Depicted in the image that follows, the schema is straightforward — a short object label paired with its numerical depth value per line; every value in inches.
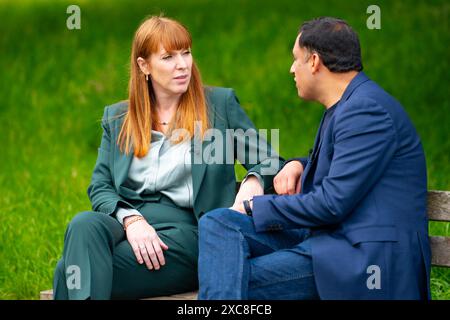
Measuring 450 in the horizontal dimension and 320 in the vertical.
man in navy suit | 291.4
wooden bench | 321.4
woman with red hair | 333.4
